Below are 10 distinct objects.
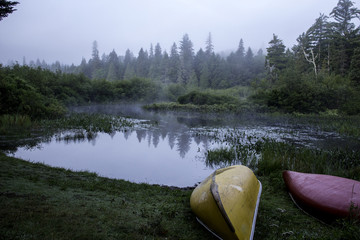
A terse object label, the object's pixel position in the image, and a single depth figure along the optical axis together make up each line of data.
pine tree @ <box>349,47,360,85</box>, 26.23
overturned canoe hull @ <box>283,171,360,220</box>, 4.13
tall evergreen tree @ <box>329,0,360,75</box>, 29.92
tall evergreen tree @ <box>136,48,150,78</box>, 67.00
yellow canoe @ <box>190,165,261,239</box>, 3.44
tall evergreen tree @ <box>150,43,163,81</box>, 63.62
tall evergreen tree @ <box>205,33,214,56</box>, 70.56
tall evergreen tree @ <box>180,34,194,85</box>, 60.00
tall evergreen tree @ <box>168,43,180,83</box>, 60.92
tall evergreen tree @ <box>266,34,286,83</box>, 40.19
